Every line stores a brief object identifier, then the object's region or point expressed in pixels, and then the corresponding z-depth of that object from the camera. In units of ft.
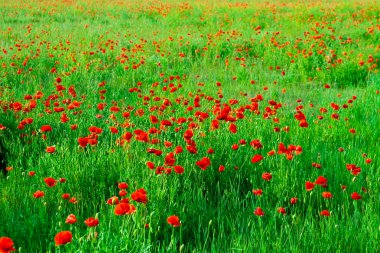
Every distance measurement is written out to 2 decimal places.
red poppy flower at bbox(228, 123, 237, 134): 22.07
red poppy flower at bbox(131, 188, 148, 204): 13.59
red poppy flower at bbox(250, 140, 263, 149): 21.26
